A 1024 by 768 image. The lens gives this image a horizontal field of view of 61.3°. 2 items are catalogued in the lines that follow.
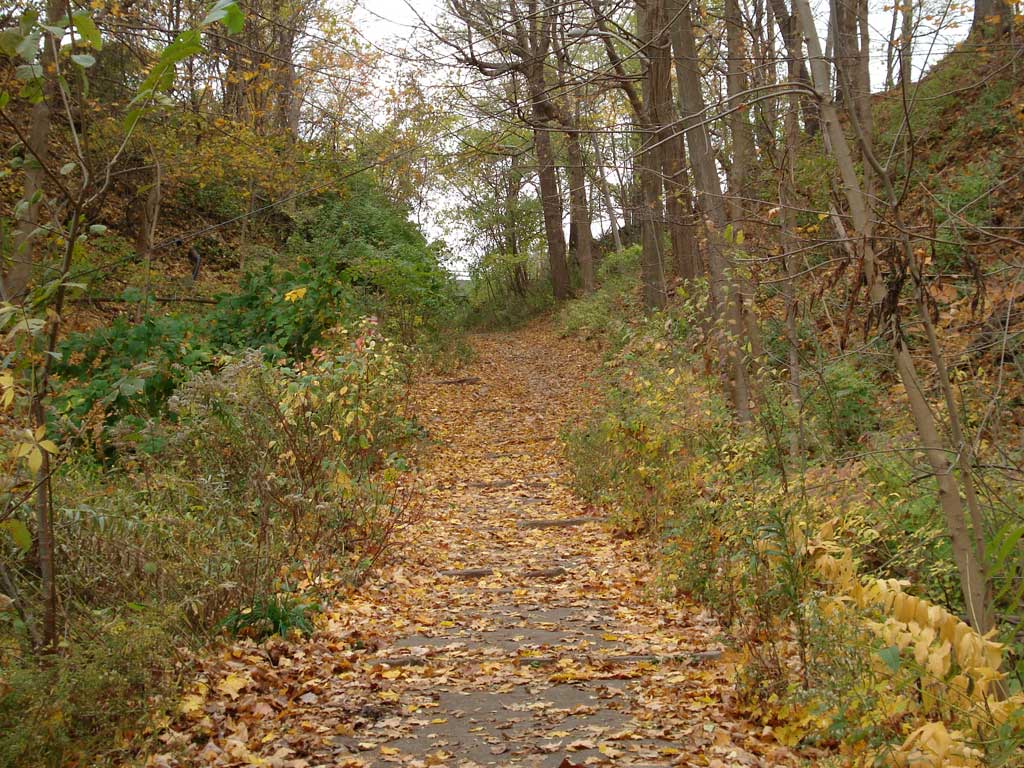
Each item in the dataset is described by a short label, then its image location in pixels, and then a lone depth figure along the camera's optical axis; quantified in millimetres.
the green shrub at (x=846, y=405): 8711
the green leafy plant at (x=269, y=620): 5129
